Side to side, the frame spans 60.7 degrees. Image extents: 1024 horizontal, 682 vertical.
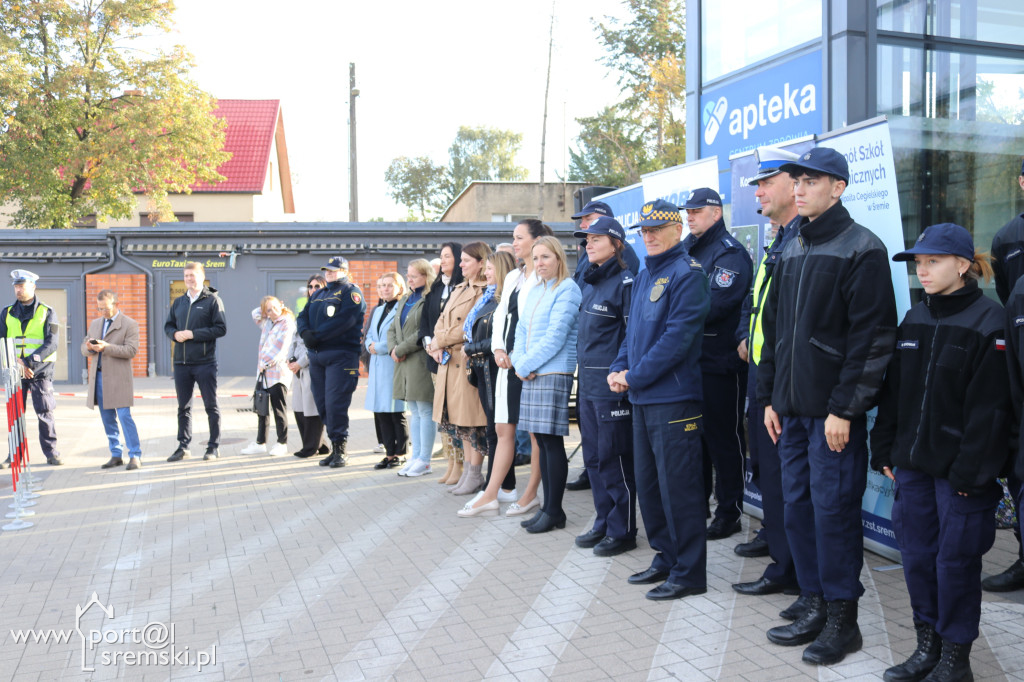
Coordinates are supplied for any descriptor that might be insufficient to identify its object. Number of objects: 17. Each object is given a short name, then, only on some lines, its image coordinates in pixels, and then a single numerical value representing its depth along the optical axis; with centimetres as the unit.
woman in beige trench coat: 754
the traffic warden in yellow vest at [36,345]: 980
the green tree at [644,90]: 3531
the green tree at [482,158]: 6419
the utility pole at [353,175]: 2669
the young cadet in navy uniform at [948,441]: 354
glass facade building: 746
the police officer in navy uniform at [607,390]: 558
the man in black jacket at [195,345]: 987
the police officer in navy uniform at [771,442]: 477
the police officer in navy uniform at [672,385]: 478
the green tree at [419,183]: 6569
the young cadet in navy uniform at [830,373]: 381
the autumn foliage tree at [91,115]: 2631
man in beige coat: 938
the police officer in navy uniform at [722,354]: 587
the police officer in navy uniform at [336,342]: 923
